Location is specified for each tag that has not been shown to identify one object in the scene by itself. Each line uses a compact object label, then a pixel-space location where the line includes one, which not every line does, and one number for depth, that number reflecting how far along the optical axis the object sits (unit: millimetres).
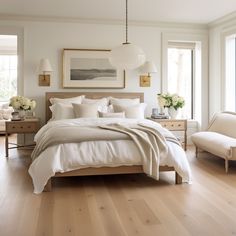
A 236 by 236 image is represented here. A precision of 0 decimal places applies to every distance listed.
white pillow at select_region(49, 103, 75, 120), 5492
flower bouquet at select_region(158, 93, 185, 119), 6148
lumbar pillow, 5363
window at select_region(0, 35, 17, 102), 9320
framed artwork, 6238
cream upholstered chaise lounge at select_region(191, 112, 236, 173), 4492
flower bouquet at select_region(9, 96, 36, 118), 5684
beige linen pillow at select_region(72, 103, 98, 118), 5371
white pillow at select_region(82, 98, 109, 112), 5723
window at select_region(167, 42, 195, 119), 7027
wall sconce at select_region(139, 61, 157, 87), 6281
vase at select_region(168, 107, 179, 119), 6258
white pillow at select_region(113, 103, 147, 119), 5598
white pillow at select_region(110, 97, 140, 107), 5918
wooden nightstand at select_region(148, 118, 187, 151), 6023
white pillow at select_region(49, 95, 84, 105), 5816
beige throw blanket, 3730
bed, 3584
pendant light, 4281
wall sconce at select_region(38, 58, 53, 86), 5902
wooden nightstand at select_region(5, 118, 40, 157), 5512
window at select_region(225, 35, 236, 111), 6199
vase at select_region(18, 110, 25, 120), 5800
